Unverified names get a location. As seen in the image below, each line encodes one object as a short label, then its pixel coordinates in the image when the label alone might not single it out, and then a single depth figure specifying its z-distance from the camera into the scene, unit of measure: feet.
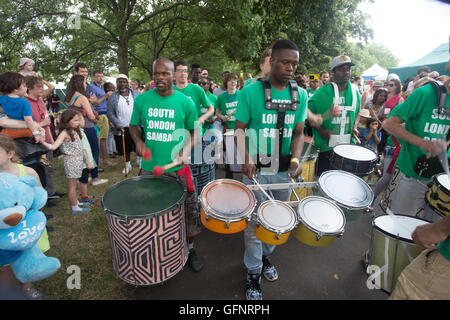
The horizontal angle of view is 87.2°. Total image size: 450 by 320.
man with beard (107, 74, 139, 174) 19.01
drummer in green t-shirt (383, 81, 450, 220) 8.03
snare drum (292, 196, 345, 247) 6.51
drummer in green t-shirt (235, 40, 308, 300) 7.50
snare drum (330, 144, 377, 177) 9.55
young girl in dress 12.53
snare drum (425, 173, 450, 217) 6.68
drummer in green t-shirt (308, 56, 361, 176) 11.44
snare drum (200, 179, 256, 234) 6.63
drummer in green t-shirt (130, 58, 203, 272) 8.77
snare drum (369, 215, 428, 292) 6.31
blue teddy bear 6.15
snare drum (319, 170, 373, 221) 7.16
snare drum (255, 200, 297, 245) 6.47
